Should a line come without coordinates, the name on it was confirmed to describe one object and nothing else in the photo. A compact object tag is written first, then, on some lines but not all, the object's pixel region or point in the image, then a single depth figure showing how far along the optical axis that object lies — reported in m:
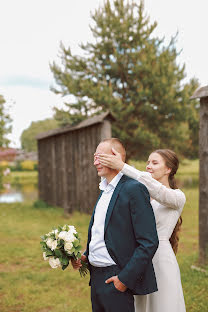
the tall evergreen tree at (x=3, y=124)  11.52
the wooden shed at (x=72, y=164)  9.22
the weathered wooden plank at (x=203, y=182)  5.47
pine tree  15.11
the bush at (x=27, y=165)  50.94
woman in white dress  2.59
